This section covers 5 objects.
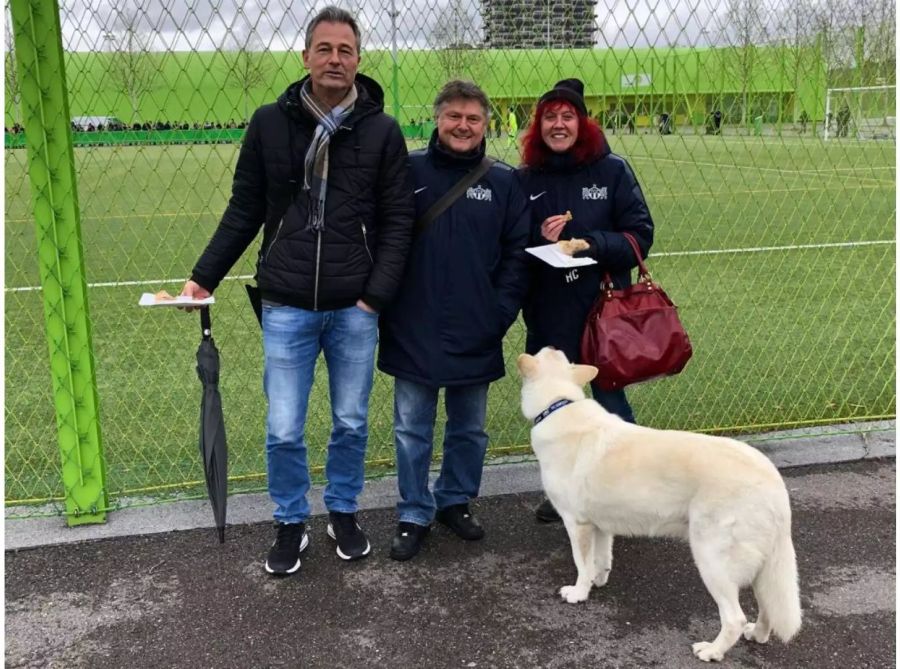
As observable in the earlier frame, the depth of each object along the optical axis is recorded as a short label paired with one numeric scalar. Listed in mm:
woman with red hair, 3232
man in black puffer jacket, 2920
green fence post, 3127
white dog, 2545
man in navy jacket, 3121
